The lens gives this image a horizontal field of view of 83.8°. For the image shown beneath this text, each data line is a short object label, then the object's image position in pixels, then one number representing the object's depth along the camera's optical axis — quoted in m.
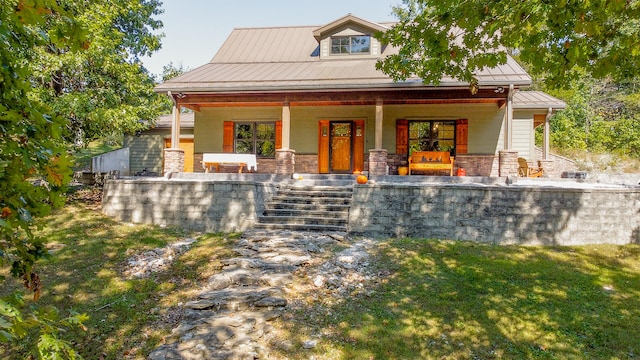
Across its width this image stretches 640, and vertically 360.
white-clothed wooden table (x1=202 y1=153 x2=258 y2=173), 11.09
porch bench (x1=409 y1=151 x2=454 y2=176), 11.08
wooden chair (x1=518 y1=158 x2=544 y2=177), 12.48
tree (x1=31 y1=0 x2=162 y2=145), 8.24
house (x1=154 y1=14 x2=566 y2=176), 10.55
